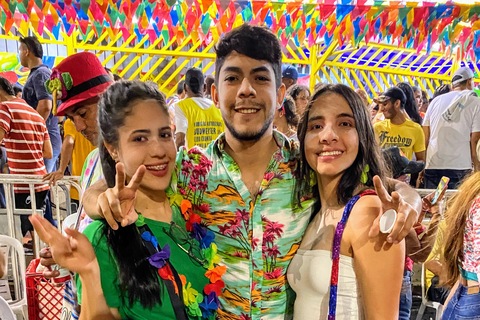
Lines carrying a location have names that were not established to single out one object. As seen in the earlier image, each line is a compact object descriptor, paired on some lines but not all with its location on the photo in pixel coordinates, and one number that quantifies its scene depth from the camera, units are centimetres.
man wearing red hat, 188
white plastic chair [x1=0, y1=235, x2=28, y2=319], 245
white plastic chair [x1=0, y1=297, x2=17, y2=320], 184
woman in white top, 125
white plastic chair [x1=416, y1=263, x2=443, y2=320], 263
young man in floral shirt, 145
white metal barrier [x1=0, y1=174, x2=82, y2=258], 312
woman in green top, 118
